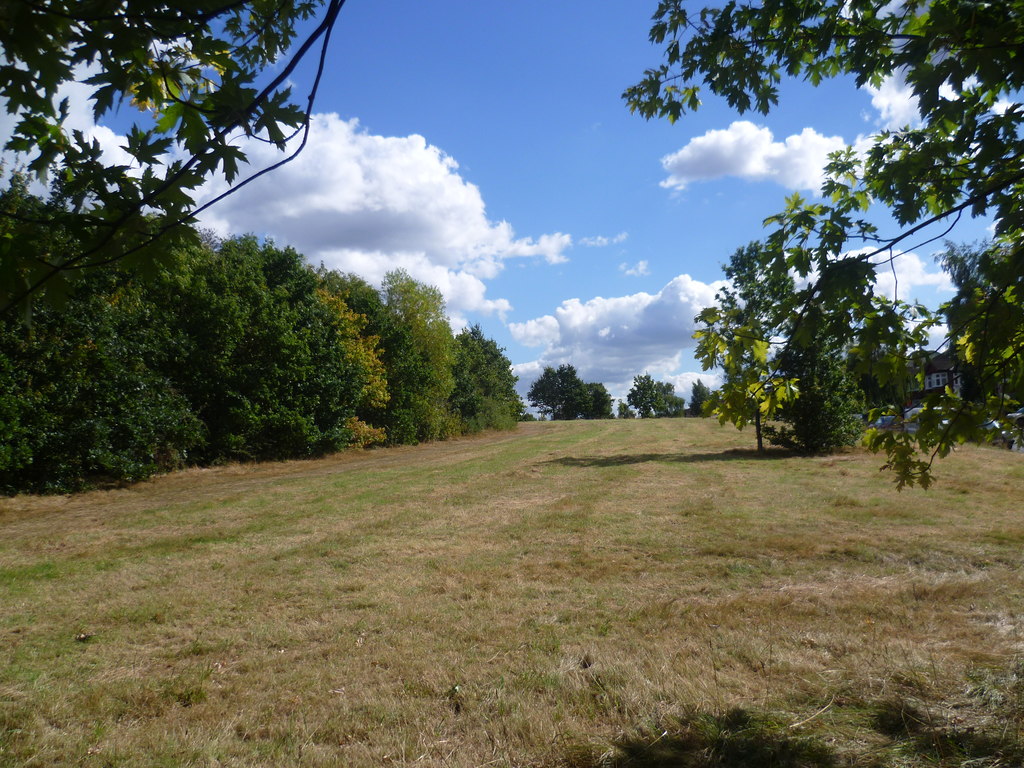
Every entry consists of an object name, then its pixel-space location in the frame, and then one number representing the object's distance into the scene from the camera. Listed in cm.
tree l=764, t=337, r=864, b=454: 1909
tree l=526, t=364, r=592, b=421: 9185
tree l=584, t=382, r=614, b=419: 9150
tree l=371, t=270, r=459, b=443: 3089
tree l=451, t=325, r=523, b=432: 4219
